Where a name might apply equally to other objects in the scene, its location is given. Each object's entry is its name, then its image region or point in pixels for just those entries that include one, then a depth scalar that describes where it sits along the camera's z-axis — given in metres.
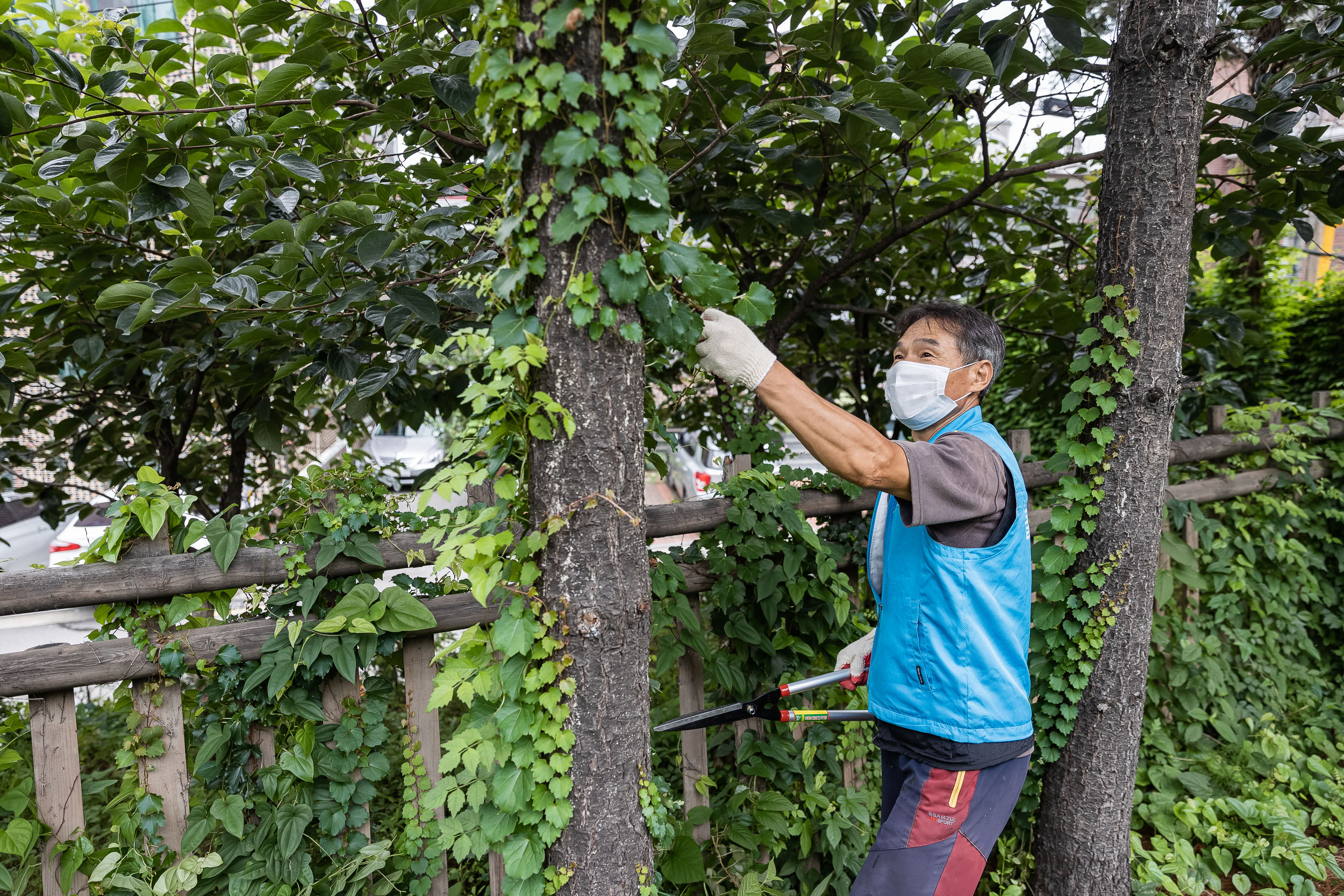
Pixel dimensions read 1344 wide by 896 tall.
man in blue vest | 1.82
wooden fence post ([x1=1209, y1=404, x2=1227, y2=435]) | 4.13
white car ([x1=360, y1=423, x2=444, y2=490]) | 13.75
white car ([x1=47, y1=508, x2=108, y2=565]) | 6.69
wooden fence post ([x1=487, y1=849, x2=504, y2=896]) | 2.23
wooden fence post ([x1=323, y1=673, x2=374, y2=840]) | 2.16
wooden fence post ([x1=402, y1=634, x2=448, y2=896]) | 2.20
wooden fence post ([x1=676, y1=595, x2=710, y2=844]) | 2.52
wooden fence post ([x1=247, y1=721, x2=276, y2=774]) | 2.12
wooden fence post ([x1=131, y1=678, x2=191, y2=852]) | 2.02
